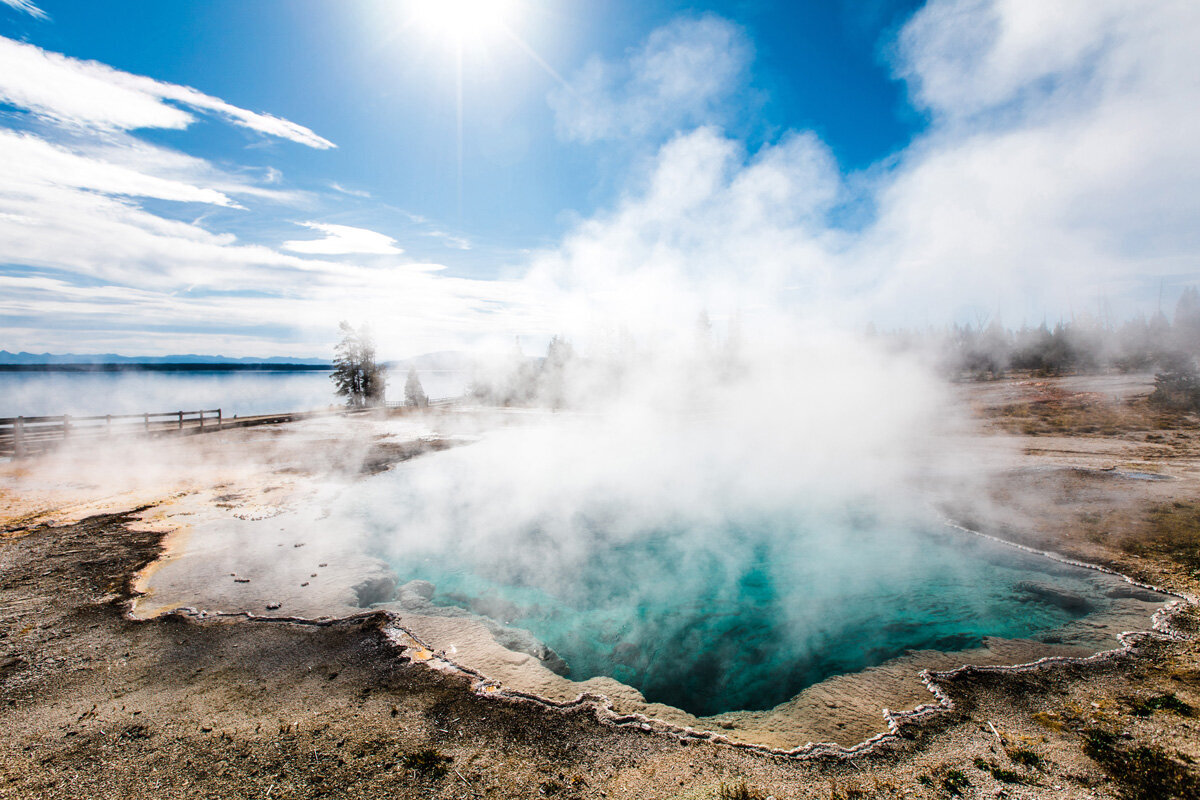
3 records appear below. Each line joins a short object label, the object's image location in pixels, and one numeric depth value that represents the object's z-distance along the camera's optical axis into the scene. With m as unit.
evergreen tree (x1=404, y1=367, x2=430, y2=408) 37.25
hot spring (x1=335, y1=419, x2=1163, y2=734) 5.37
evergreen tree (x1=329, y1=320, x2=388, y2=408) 36.62
